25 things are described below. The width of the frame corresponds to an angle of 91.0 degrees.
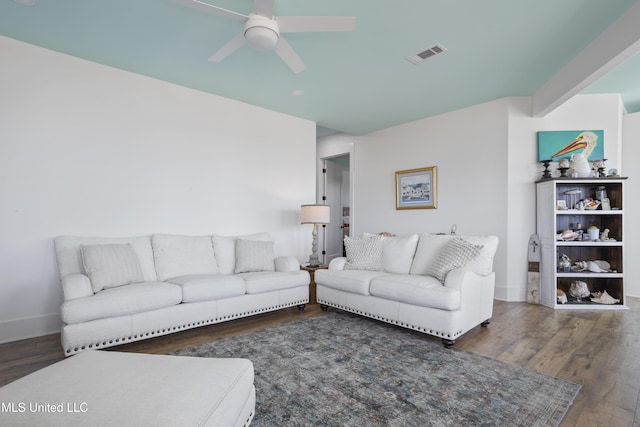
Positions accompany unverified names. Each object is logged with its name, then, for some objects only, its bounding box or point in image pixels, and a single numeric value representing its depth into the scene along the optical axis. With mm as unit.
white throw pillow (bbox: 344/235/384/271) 3605
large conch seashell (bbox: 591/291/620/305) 3766
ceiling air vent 2906
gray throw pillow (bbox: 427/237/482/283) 2850
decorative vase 3826
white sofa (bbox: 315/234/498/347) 2629
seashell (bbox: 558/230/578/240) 3863
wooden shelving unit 3760
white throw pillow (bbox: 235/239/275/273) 3561
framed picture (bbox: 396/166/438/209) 4918
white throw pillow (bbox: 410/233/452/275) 3240
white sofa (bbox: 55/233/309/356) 2357
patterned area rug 1650
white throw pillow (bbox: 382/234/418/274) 3443
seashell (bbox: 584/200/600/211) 3871
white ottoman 963
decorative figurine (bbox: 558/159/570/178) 3855
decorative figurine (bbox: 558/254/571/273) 3918
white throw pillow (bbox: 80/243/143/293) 2617
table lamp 4266
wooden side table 4086
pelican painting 4004
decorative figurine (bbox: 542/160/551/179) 3995
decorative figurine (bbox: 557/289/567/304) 3809
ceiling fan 2051
